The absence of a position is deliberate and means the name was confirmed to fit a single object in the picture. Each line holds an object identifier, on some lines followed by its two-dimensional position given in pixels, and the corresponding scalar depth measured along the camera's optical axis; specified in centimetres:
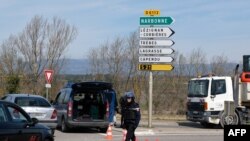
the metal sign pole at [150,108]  2520
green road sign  2525
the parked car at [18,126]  1206
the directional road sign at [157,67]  2566
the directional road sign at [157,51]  2573
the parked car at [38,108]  2023
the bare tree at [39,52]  4359
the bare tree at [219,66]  4406
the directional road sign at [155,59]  2570
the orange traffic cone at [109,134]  1924
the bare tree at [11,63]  4300
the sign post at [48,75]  3005
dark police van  2184
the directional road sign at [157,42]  2577
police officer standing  1511
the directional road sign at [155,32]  2555
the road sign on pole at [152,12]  2527
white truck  2565
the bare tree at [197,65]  4453
